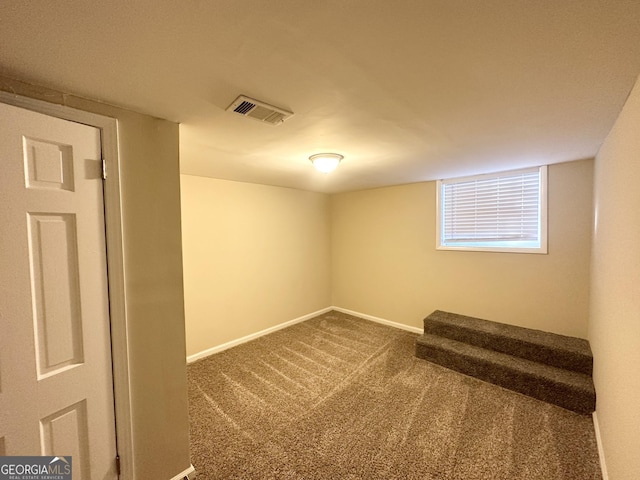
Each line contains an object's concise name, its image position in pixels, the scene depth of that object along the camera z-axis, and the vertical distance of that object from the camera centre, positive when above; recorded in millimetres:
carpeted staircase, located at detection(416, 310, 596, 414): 2090 -1324
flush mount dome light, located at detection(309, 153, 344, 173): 2154 +633
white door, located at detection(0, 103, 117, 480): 997 -274
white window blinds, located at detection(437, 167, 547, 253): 2750 +197
